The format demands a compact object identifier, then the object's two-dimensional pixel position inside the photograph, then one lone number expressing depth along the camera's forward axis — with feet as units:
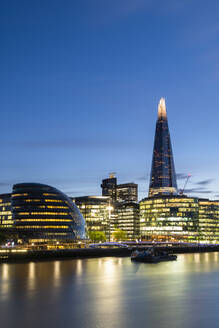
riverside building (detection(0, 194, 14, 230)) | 639.97
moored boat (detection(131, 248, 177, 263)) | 439.63
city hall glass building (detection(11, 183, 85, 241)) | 550.36
